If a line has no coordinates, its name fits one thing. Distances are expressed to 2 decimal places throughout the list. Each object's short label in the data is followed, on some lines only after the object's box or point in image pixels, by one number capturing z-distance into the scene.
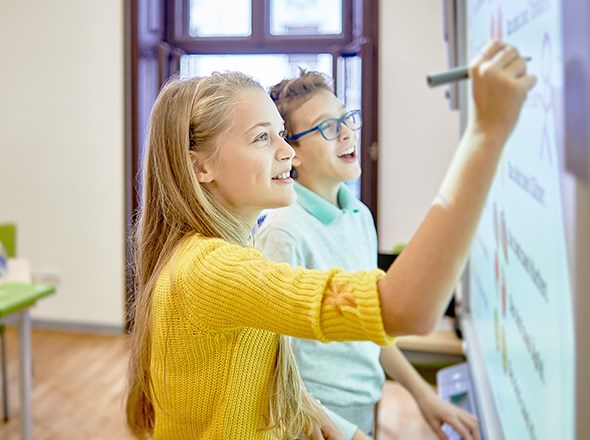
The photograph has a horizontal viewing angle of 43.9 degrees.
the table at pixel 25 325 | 2.79
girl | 0.69
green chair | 3.77
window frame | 4.46
